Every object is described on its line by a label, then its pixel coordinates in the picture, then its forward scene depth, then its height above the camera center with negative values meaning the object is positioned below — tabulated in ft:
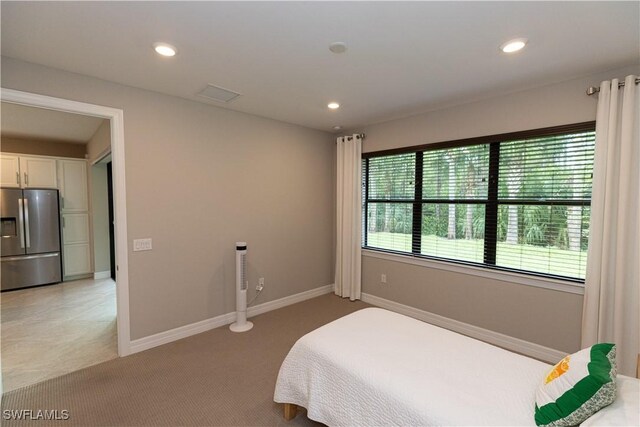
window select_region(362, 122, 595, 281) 8.79 +0.08
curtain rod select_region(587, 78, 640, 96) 7.93 +3.09
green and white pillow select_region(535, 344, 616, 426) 3.88 -2.62
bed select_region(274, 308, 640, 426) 4.33 -3.12
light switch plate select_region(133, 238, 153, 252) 9.43 -1.45
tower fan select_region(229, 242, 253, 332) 11.21 -3.46
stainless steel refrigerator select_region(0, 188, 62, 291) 15.56 -2.10
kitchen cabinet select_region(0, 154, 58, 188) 15.64 +1.61
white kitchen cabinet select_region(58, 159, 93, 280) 17.43 -1.07
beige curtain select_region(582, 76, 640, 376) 7.45 -0.71
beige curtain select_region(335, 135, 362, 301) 14.10 -0.56
